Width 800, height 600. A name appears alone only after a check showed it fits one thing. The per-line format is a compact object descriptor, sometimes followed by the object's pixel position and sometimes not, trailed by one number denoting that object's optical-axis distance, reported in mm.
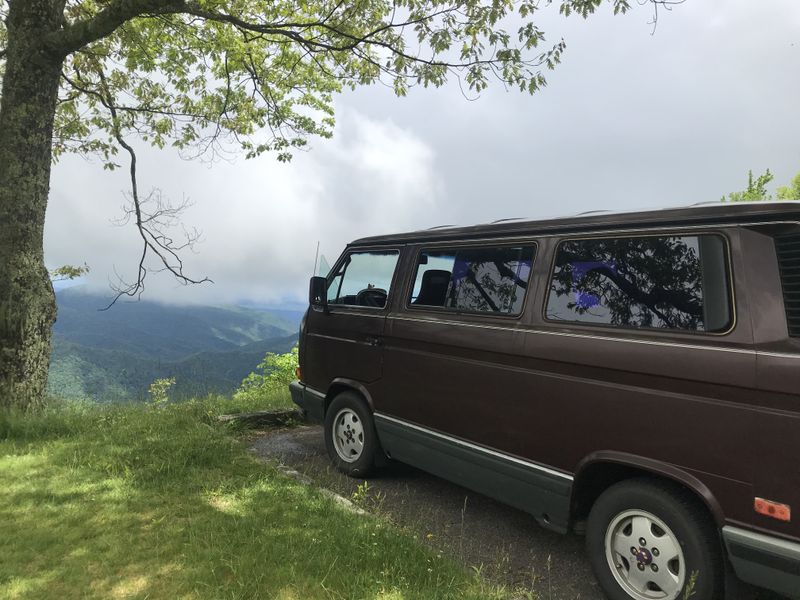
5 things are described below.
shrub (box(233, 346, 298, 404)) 15230
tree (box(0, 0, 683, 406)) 6230
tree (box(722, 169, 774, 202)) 32312
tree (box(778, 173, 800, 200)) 28938
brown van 2311
